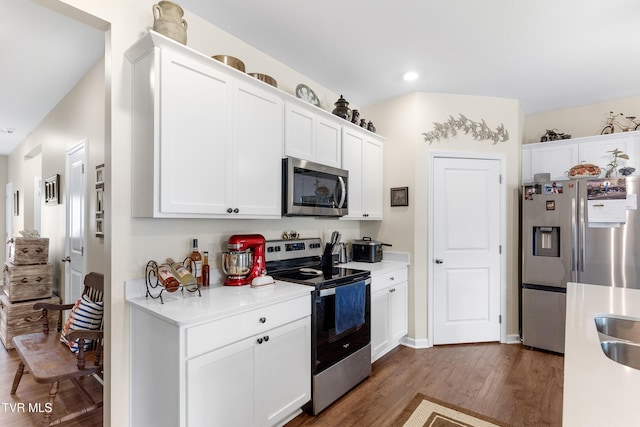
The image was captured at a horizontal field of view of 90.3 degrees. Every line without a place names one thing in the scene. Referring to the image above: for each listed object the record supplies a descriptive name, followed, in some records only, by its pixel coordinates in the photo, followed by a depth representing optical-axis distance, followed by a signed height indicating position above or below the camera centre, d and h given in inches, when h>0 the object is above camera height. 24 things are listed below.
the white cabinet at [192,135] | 67.2 +18.4
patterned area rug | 82.8 -55.1
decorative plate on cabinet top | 113.4 +43.3
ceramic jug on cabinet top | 70.2 +43.3
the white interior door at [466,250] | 137.0 -16.3
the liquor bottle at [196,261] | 81.4 -12.4
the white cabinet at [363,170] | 125.8 +17.8
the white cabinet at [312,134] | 99.2 +26.6
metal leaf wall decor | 137.9 +36.3
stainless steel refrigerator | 117.2 -12.1
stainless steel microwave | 95.7 +8.0
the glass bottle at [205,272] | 84.4 -15.6
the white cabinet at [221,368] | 59.2 -32.6
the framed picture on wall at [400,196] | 138.4 +7.4
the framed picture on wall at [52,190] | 142.7 +11.1
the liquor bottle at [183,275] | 72.2 -14.0
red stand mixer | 85.4 -12.5
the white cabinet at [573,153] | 134.7 +27.0
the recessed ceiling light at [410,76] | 120.0 +52.5
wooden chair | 77.9 -38.6
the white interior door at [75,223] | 119.2 -3.7
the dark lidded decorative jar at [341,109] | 124.3 +40.7
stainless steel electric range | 86.7 -32.7
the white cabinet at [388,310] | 113.6 -37.5
